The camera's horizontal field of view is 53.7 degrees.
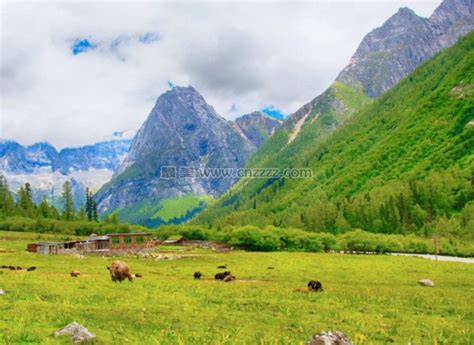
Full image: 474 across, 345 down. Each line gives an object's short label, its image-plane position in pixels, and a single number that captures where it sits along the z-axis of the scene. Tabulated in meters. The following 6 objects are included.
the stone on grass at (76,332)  21.66
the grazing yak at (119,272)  51.22
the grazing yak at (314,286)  47.88
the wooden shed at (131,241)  140.77
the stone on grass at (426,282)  59.16
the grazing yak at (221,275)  60.06
